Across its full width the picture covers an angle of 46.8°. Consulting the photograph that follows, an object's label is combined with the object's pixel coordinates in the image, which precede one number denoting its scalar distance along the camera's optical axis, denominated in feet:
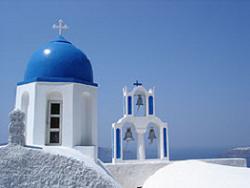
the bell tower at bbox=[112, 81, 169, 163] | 32.35
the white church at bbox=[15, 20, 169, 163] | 23.49
